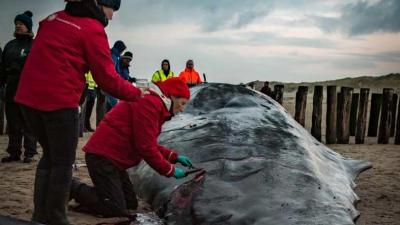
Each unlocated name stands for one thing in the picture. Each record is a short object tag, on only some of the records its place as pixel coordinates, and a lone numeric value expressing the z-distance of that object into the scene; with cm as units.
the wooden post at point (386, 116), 1201
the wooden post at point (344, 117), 1172
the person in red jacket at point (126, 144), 416
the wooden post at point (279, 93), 1281
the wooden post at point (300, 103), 1183
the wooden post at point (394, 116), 1232
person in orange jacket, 1398
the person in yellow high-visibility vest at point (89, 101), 1261
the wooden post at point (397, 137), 1194
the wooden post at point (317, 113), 1164
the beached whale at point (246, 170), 334
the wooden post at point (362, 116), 1184
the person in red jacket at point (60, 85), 342
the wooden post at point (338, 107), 1180
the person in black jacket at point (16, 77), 691
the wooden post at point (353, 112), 1201
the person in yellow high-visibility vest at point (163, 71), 1334
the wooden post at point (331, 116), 1166
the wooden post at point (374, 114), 1232
